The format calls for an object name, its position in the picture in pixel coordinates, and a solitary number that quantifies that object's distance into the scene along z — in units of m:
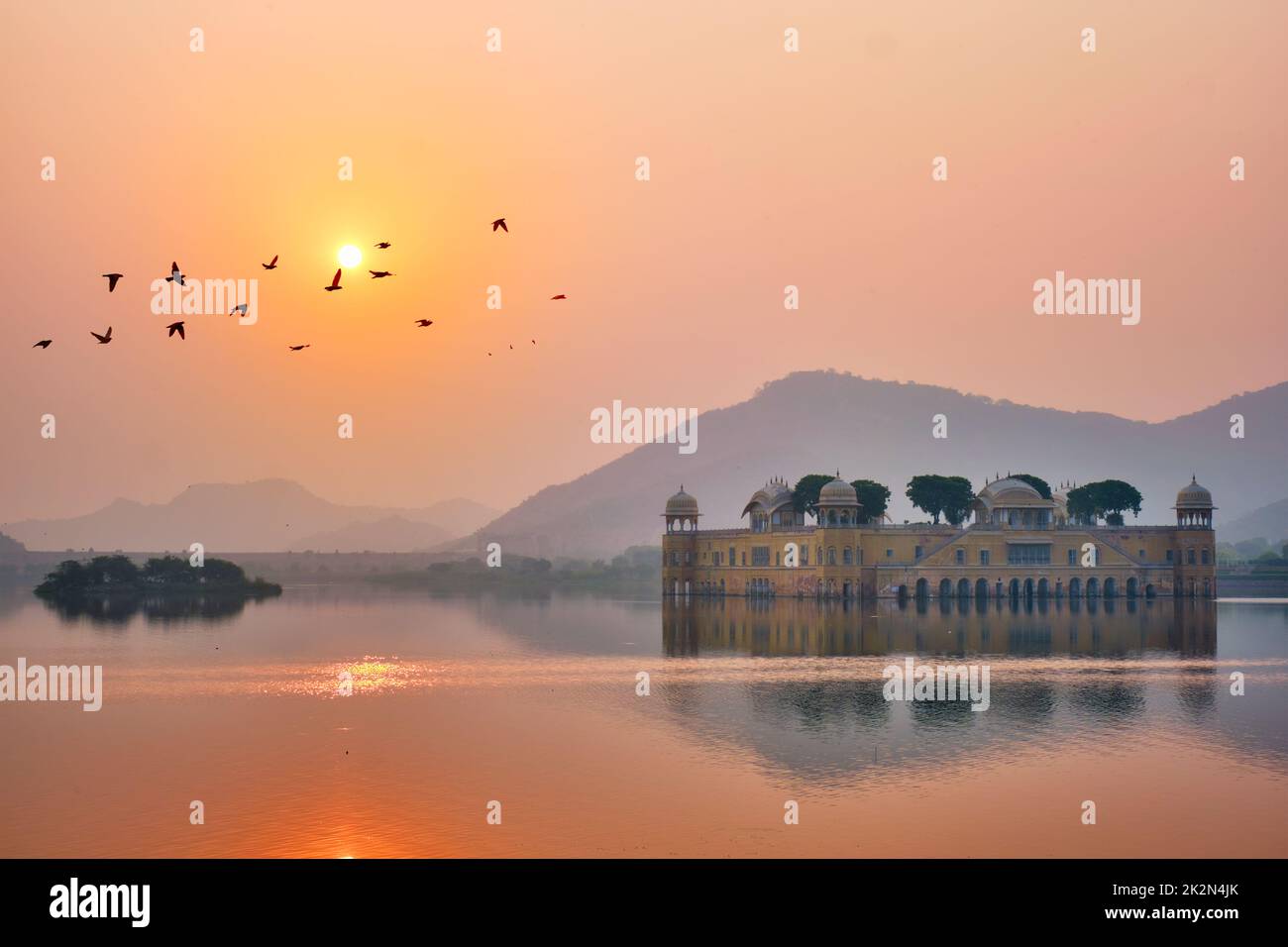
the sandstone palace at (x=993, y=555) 119.56
